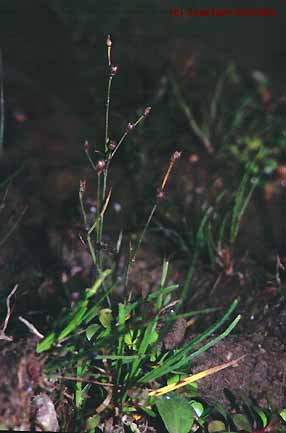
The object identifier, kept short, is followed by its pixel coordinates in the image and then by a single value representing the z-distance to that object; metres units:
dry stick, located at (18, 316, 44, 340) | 0.48
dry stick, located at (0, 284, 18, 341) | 0.48
